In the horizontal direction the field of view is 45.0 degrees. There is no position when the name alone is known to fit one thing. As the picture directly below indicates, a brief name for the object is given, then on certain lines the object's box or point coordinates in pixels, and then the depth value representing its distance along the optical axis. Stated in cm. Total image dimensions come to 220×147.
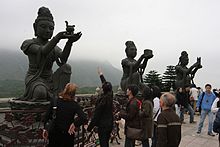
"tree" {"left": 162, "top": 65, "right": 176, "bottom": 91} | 2538
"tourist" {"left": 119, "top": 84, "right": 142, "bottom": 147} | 492
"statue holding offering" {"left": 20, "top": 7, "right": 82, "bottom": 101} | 639
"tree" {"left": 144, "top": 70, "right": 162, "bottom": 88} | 2532
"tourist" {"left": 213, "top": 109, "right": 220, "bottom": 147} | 480
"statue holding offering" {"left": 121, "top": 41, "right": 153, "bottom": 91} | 1210
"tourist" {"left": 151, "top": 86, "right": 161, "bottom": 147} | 598
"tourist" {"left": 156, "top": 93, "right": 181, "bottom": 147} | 390
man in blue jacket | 898
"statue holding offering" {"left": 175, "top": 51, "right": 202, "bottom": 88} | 1503
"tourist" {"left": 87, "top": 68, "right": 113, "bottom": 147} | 494
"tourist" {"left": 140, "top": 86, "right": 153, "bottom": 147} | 517
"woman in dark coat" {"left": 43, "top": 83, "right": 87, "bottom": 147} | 409
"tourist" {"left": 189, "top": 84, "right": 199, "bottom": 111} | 1470
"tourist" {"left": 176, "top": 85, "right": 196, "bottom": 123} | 1159
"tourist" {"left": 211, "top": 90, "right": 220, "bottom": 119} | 690
